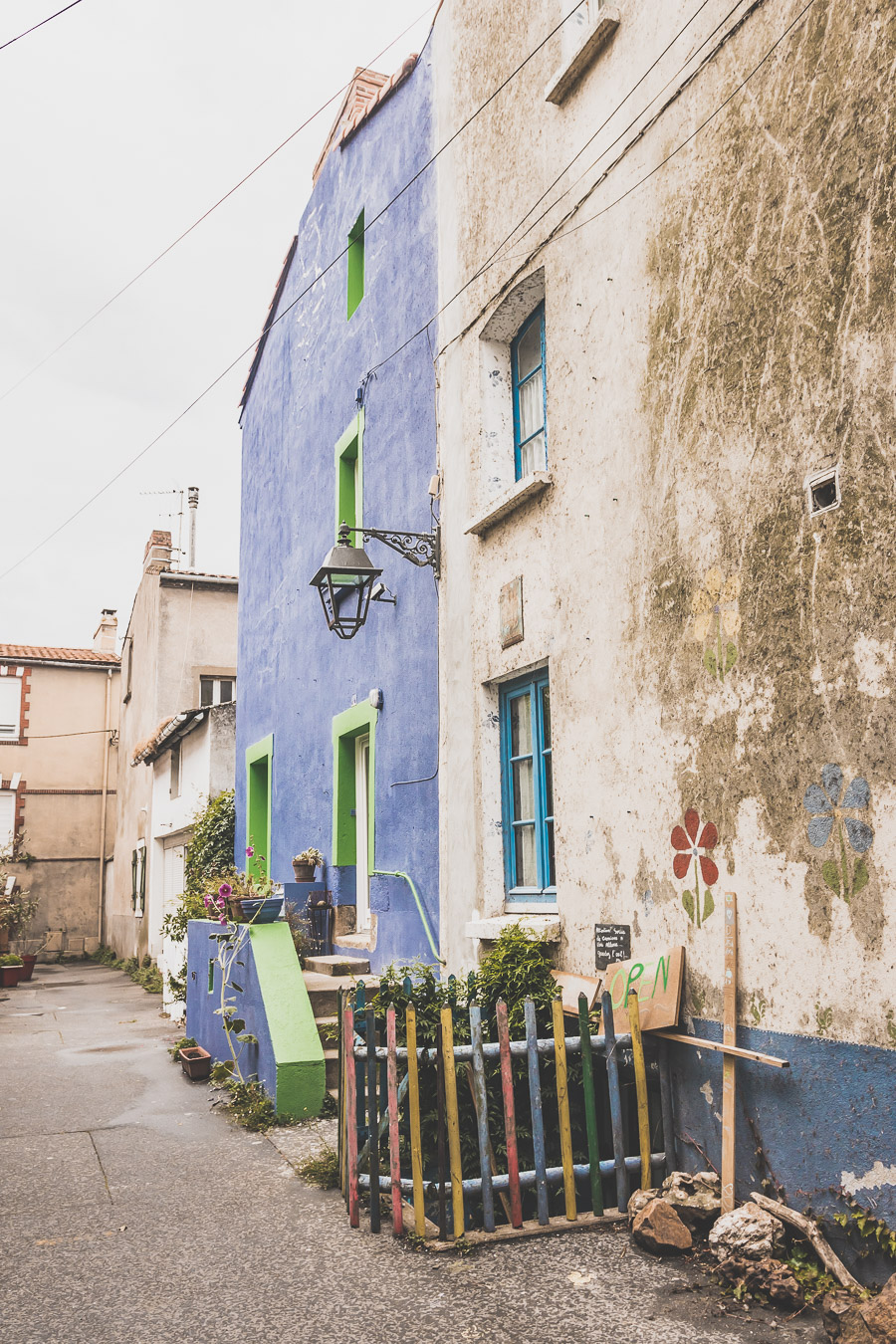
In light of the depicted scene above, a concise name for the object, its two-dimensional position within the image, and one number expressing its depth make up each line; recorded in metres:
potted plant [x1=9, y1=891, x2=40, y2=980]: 24.48
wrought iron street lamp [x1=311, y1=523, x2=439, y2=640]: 7.71
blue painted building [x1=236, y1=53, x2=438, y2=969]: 8.44
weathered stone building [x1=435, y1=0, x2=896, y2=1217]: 3.90
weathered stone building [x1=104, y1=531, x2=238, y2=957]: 21.39
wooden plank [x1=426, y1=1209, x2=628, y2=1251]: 4.43
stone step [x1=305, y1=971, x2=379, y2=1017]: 8.02
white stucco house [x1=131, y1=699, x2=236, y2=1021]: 16.66
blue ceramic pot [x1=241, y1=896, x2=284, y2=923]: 8.17
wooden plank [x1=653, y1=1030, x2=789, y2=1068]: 4.12
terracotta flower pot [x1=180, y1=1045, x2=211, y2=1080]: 8.50
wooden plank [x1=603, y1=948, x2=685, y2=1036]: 4.77
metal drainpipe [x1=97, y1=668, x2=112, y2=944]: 28.67
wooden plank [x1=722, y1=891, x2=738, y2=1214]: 4.32
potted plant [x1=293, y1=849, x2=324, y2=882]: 10.38
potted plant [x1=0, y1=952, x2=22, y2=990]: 20.26
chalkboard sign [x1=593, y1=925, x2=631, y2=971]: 5.26
